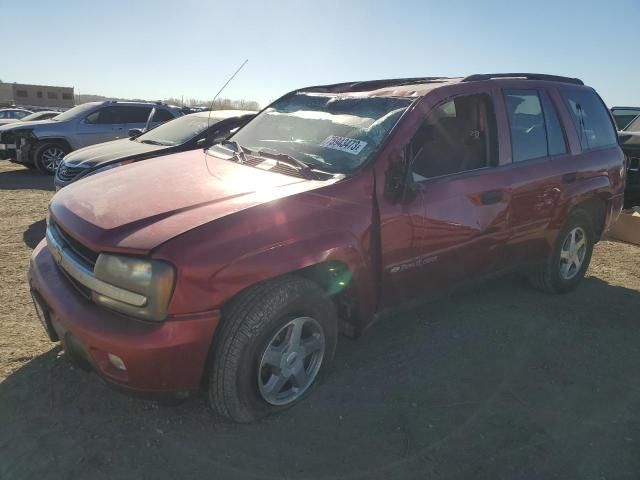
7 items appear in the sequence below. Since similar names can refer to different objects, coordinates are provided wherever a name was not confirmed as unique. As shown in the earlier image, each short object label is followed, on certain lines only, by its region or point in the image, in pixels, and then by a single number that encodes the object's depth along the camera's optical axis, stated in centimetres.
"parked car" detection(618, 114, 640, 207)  700
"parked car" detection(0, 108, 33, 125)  2044
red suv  221
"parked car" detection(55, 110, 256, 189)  638
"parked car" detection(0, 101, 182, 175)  1046
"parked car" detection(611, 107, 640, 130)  1118
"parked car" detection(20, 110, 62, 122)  1489
